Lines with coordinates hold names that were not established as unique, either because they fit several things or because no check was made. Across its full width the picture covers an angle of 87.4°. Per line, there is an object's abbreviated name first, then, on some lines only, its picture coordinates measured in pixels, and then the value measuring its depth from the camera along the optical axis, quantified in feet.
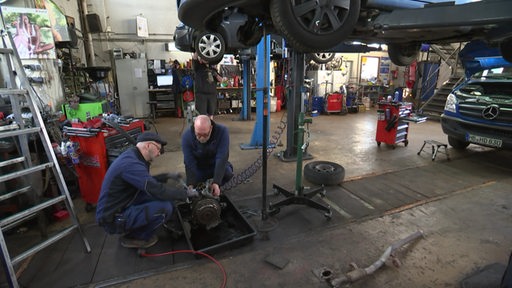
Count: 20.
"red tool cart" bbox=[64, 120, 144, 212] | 8.41
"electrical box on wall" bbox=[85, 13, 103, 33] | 24.43
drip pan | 6.83
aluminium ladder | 5.96
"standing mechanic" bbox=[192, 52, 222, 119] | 16.63
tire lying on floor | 10.61
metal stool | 14.23
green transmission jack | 8.49
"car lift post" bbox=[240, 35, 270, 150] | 14.70
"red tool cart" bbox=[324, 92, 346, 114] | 27.78
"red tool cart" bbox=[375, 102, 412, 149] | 15.02
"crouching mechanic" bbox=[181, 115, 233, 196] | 7.88
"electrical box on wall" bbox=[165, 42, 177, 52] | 28.09
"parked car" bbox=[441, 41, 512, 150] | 11.82
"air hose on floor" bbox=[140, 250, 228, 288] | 5.95
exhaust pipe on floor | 5.72
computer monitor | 26.45
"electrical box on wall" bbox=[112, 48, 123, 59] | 25.68
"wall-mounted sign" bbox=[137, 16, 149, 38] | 26.37
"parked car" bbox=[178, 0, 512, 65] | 5.83
